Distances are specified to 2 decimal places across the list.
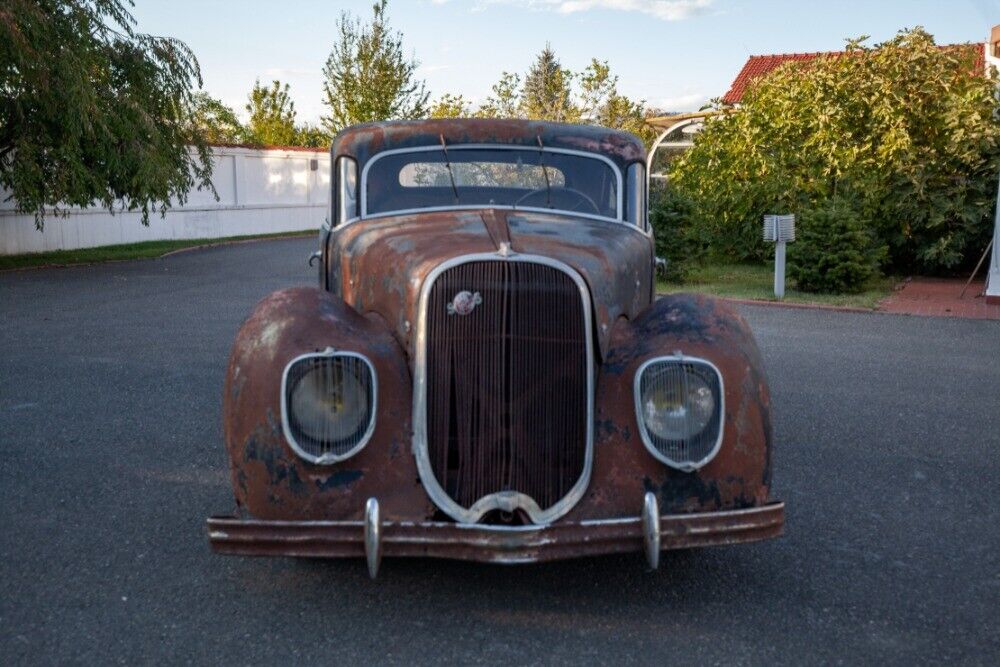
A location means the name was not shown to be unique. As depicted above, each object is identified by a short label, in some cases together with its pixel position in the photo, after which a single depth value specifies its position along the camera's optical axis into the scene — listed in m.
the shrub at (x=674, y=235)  14.84
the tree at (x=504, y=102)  23.98
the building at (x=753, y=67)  30.66
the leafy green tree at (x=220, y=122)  43.87
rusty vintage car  3.44
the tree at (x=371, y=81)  32.28
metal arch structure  18.09
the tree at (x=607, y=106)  24.00
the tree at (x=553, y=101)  24.39
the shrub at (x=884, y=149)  14.78
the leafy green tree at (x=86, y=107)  14.42
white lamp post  13.03
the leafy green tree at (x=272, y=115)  43.97
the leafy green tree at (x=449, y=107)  24.20
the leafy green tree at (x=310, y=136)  46.16
